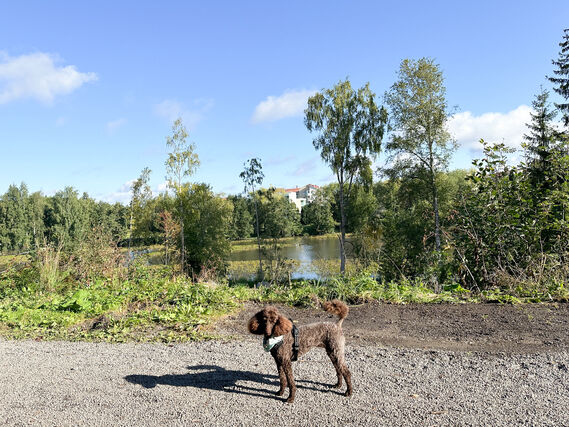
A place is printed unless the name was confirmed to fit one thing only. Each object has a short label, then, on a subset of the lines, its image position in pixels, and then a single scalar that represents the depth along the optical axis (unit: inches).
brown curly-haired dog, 122.4
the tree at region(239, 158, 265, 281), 968.3
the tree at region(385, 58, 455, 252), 702.5
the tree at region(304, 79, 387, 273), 826.8
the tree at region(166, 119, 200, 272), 714.8
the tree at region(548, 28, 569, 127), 814.1
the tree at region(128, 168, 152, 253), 842.8
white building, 4353.8
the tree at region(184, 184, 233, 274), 876.5
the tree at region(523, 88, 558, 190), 895.7
